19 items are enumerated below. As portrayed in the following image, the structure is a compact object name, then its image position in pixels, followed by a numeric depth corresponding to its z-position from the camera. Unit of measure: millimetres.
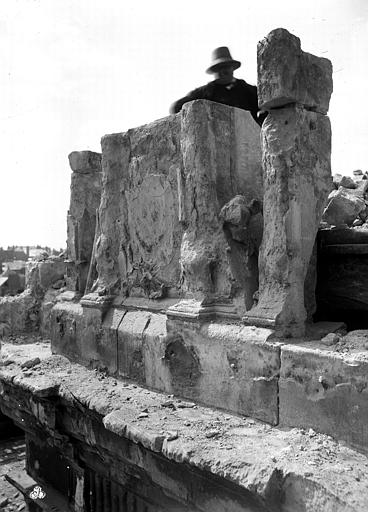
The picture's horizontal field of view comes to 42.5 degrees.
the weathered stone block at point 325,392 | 2512
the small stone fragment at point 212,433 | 2932
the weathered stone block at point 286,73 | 3014
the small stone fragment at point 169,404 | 3485
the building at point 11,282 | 9188
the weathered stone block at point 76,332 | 4648
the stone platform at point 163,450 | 2379
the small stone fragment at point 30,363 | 5023
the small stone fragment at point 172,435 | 2965
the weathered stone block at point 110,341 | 4359
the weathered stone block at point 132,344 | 4051
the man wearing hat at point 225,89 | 5590
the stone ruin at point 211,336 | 2648
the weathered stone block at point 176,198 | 3613
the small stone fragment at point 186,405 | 3459
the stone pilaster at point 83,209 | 5496
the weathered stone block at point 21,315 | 6649
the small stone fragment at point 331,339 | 2801
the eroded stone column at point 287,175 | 3031
